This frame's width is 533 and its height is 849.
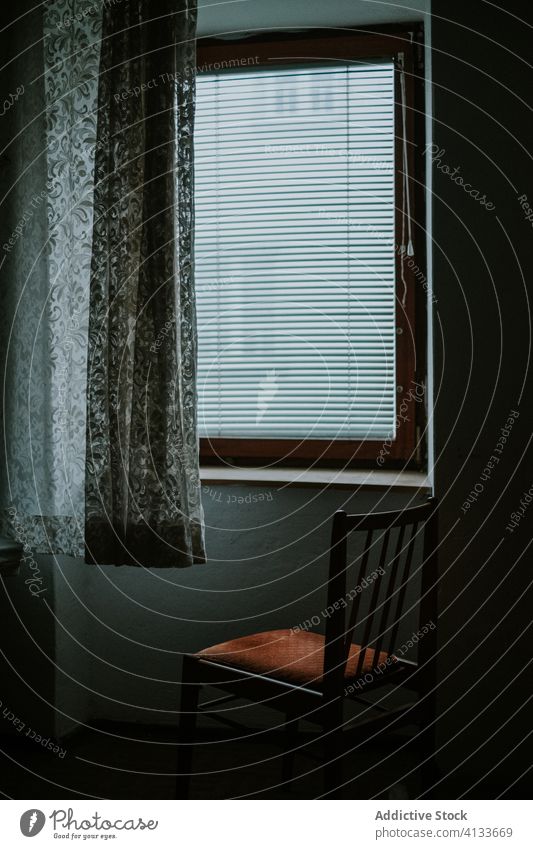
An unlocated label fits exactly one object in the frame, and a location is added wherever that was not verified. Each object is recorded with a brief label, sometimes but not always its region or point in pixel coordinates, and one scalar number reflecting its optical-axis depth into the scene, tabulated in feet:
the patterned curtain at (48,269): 7.43
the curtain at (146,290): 7.17
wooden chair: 5.30
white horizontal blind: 8.23
